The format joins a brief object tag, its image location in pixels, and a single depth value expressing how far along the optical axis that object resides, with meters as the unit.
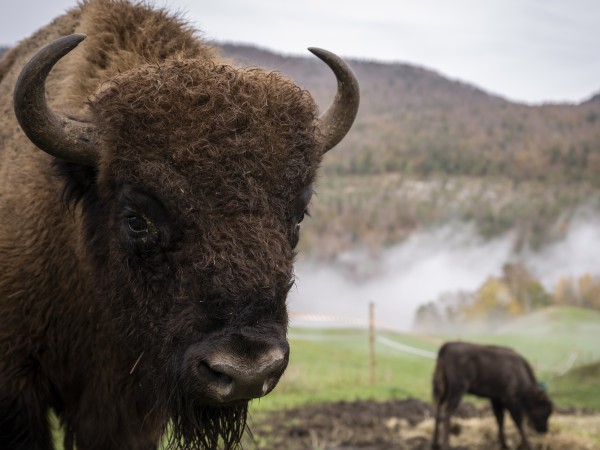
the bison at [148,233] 3.43
